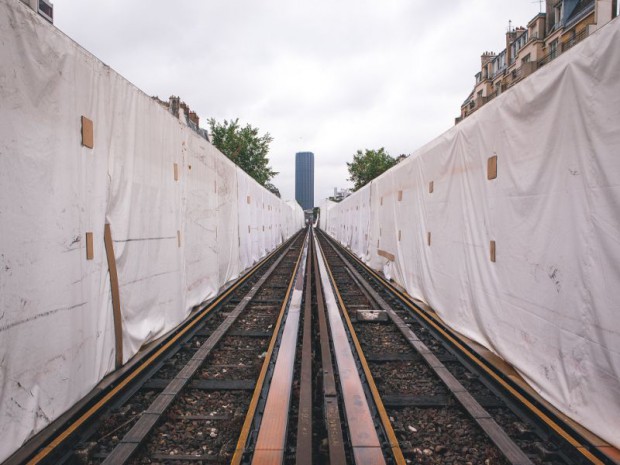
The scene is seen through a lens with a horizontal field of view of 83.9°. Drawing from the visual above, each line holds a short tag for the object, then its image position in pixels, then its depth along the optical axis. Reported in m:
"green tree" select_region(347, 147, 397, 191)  47.72
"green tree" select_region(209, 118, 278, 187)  33.59
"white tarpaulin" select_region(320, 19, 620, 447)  2.29
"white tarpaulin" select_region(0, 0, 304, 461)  2.21
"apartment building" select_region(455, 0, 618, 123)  23.00
